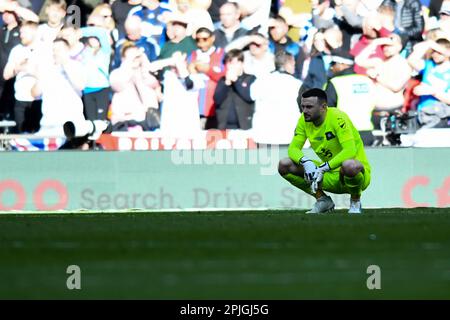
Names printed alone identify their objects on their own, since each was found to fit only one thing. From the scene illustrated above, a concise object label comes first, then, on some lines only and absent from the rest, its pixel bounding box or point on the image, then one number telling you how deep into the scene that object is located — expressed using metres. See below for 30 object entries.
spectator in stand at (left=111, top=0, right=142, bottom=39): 21.22
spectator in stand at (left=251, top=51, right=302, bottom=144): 20.80
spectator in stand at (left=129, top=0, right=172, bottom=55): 21.27
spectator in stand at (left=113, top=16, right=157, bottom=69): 21.19
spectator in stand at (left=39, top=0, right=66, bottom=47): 21.33
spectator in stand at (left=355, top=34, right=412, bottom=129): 20.98
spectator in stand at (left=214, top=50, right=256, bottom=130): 20.91
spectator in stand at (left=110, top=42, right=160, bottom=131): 20.97
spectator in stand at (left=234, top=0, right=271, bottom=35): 21.14
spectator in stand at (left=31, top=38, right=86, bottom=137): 21.08
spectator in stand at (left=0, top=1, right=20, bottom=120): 21.33
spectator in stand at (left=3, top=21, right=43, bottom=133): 21.14
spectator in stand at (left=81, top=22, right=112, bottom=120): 21.11
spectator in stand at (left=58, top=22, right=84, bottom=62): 21.33
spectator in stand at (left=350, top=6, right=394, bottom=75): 21.03
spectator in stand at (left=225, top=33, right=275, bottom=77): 20.95
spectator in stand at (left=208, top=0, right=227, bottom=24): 21.23
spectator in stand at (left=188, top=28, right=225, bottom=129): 21.05
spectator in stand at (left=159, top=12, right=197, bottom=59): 21.27
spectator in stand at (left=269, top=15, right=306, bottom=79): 20.89
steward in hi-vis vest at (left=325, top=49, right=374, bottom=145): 20.81
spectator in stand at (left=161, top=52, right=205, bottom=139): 20.88
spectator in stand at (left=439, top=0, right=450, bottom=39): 21.08
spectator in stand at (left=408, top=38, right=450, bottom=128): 20.73
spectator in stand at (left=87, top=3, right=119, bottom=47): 21.22
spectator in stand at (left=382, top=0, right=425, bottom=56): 21.17
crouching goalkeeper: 16.22
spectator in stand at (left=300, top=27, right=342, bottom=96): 20.89
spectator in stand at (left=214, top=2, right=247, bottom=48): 21.23
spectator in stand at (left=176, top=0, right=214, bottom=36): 21.31
